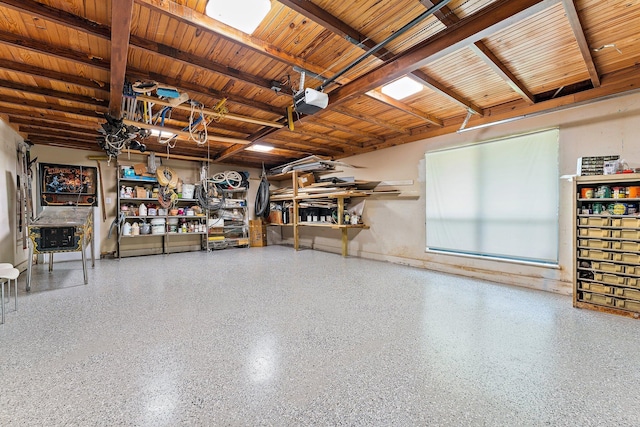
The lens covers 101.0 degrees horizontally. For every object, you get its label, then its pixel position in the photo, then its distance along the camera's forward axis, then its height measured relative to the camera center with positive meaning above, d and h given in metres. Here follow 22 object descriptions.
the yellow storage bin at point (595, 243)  2.69 -0.41
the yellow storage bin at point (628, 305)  2.52 -0.98
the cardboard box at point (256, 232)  8.01 -0.69
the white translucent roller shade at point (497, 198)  3.48 +0.12
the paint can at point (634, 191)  2.56 +0.12
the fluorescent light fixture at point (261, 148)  5.95 +1.45
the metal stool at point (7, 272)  2.46 -0.57
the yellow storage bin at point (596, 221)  2.70 -0.17
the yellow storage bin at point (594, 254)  2.69 -0.52
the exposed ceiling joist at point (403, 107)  3.34 +1.44
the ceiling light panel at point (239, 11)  1.97 +1.55
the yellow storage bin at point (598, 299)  2.65 -0.97
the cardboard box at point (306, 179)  6.87 +0.77
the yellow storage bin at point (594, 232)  2.69 -0.29
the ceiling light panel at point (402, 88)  3.20 +1.51
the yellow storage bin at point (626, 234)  2.56 -0.30
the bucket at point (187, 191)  6.98 +0.52
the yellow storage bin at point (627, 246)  2.54 -0.41
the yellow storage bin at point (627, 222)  2.54 -0.18
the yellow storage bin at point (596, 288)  2.66 -0.86
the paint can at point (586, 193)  2.80 +0.13
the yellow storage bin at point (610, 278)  2.60 -0.75
